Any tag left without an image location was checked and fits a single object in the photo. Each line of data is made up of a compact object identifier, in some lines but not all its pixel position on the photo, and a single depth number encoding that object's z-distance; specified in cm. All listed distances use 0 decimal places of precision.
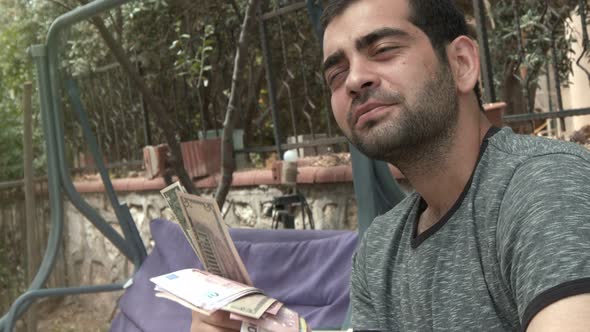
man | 76
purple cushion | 204
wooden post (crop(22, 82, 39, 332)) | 387
